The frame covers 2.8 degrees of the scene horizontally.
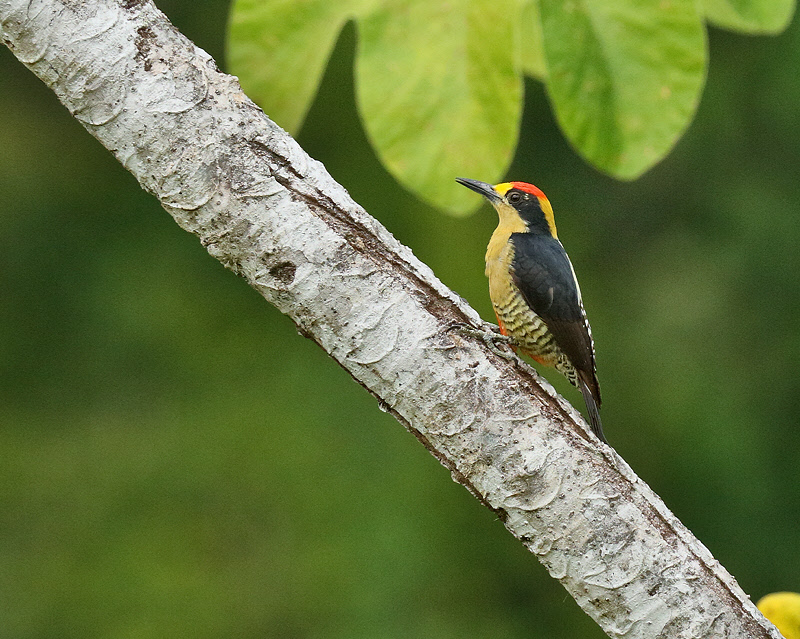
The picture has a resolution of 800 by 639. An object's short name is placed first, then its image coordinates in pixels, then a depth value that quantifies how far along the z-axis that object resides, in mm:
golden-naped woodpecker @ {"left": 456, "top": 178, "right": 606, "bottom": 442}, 8288
